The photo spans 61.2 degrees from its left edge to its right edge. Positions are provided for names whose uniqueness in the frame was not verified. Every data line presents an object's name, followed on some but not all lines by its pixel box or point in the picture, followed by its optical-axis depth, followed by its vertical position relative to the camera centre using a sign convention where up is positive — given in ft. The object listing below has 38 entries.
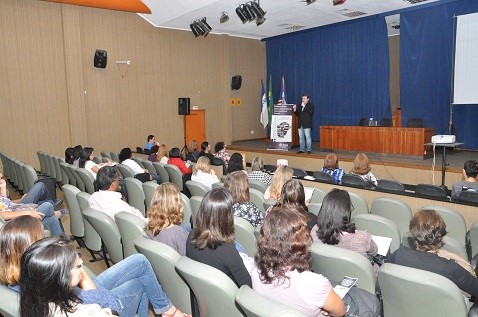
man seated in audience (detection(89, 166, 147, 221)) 12.19 -2.28
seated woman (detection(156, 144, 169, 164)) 25.27 -2.25
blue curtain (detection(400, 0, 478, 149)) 34.50 +3.82
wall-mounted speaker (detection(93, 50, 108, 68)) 35.50 +5.43
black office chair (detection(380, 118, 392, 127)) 35.50 -0.81
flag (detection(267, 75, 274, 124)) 45.85 +1.85
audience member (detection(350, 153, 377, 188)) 18.02 -2.43
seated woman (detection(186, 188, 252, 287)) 7.34 -2.30
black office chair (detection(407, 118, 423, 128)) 33.78 -0.91
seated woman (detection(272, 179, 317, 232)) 10.52 -2.09
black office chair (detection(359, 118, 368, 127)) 37.42 -0.78
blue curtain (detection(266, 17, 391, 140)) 40.45 +5.04
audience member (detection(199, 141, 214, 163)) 27.17 -2.22
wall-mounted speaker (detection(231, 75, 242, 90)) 46.00 +4.01
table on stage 30.19 -2.07
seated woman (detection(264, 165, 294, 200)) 13.26 -2.14
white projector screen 30.68 +3.88
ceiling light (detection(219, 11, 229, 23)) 34.76 +8.60
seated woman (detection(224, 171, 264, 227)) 11.02 -2.30
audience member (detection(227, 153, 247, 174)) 19.77 -2.25
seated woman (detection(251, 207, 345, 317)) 6.03 -2.38
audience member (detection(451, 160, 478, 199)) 14.99 -2.69
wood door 43.65 -0.83
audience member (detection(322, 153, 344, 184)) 19.13 -2.39
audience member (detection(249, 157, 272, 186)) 18.07 -2.57
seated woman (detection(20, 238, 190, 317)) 5.06 -2.04
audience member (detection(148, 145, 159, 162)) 27.30 -2.54
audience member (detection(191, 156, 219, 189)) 17.92 -2.48
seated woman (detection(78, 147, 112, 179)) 21.22 -2.19
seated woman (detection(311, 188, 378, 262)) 8.41 -2.44
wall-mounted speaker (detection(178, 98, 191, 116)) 41.01 +1.27
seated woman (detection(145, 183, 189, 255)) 9.19 -2.36
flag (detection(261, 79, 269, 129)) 46.70 +0.37
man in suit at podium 34.68 -0.76
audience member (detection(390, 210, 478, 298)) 7.04 -2.62
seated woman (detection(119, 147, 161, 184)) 20.15 -2.64
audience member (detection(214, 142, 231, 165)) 28.43 -2.41
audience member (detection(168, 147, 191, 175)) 22.86 -2.40
